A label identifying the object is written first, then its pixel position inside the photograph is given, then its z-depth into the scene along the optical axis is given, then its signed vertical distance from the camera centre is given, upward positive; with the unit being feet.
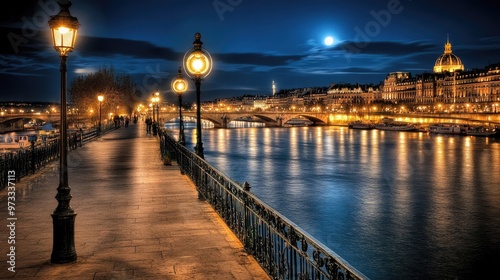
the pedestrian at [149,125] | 180.04 -0.66
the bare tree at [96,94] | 259.19 +15.83
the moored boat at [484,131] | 300.40 -6.46
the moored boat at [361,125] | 427.66 -2.92
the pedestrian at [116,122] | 227.16 +0.66
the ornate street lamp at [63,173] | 25.36 -2.52
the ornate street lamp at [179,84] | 72.69 +5.65
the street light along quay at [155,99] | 151.81 +7.31
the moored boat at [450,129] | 323.78 -5.27
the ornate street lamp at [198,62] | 45.01 +5.45
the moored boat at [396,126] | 379.14 -3.70
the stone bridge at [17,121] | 356.22 +3.35
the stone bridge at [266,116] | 403.36 +5.59
